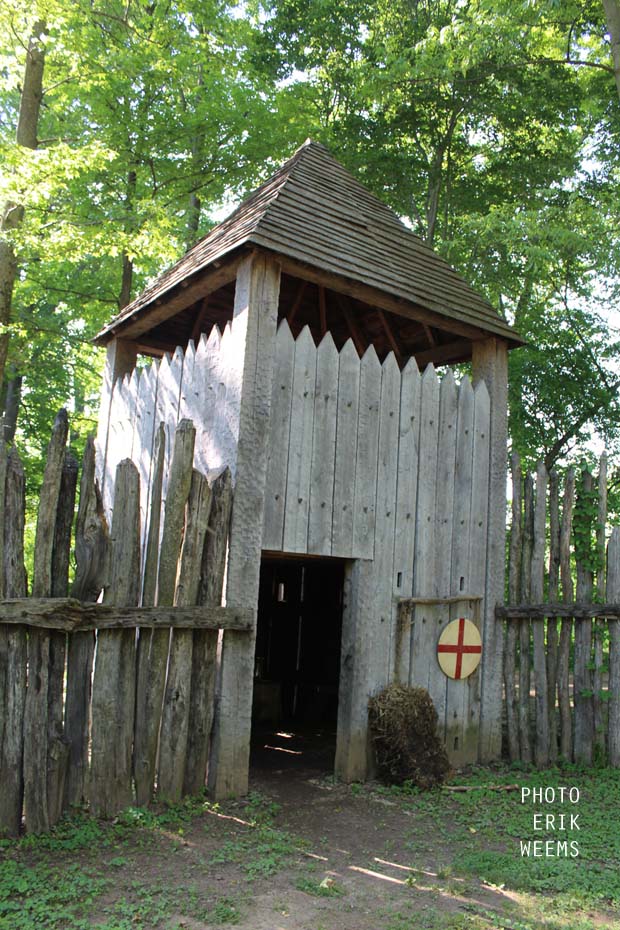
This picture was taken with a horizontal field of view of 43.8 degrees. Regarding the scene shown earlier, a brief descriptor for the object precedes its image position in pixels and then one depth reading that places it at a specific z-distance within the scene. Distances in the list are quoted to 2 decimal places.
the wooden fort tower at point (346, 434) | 6.49
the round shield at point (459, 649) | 7.53
